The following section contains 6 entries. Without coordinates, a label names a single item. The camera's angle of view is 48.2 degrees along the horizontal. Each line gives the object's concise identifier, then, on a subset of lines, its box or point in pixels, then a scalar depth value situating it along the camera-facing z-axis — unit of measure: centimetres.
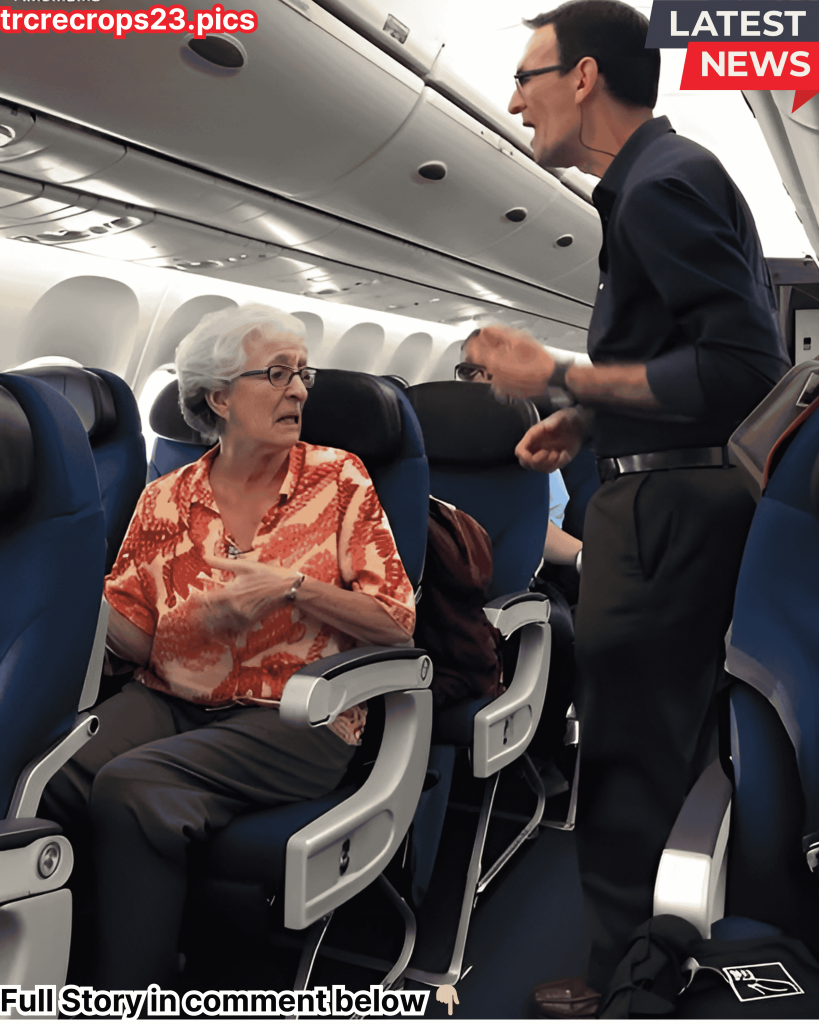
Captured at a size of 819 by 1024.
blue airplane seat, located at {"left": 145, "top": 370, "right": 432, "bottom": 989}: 149
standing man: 148
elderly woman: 147
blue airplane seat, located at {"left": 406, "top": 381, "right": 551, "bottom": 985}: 232
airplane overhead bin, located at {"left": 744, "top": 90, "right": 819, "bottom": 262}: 404
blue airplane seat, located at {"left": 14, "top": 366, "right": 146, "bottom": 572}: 218
